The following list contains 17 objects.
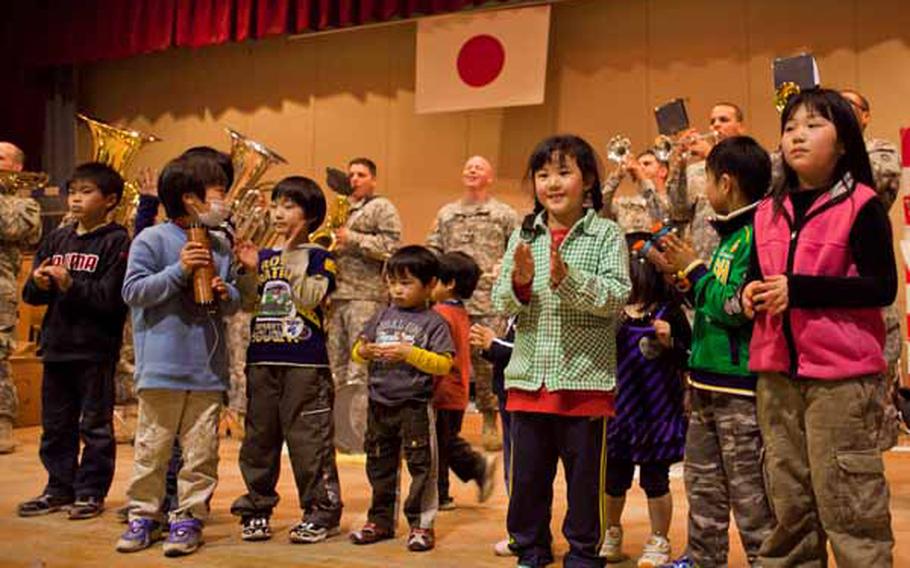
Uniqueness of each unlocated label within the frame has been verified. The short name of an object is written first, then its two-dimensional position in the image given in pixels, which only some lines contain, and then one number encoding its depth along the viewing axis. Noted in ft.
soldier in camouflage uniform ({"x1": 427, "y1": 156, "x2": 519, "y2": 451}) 18.51
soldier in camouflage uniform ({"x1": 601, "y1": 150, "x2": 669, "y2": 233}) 14.57
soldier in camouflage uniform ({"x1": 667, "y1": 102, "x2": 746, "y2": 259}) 14.08
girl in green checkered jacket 8.55
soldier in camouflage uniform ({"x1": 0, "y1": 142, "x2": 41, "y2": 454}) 16.94
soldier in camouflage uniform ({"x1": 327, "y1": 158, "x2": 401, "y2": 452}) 18.37
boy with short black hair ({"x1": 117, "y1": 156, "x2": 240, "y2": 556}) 10.36
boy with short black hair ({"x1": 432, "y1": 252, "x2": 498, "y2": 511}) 11.81
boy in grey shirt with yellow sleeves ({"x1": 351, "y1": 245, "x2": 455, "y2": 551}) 10.64
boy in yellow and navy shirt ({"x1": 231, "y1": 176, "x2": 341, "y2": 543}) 10.83
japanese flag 24.84
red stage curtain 27.37
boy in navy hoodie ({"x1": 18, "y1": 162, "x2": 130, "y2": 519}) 12.12
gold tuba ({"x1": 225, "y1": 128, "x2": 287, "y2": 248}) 11.61
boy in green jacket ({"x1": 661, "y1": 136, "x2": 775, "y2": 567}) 8.27
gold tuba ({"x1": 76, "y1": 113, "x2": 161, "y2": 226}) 14.34
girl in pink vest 7.14
